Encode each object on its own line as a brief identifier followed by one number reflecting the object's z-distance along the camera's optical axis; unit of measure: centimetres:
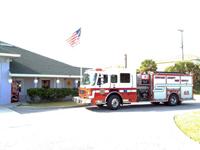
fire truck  1108
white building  1380
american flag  1411
